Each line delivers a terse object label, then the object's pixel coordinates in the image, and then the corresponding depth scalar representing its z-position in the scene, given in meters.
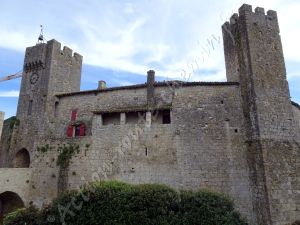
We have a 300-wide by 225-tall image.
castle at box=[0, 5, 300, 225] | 15.11
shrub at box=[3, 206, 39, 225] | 12.34
